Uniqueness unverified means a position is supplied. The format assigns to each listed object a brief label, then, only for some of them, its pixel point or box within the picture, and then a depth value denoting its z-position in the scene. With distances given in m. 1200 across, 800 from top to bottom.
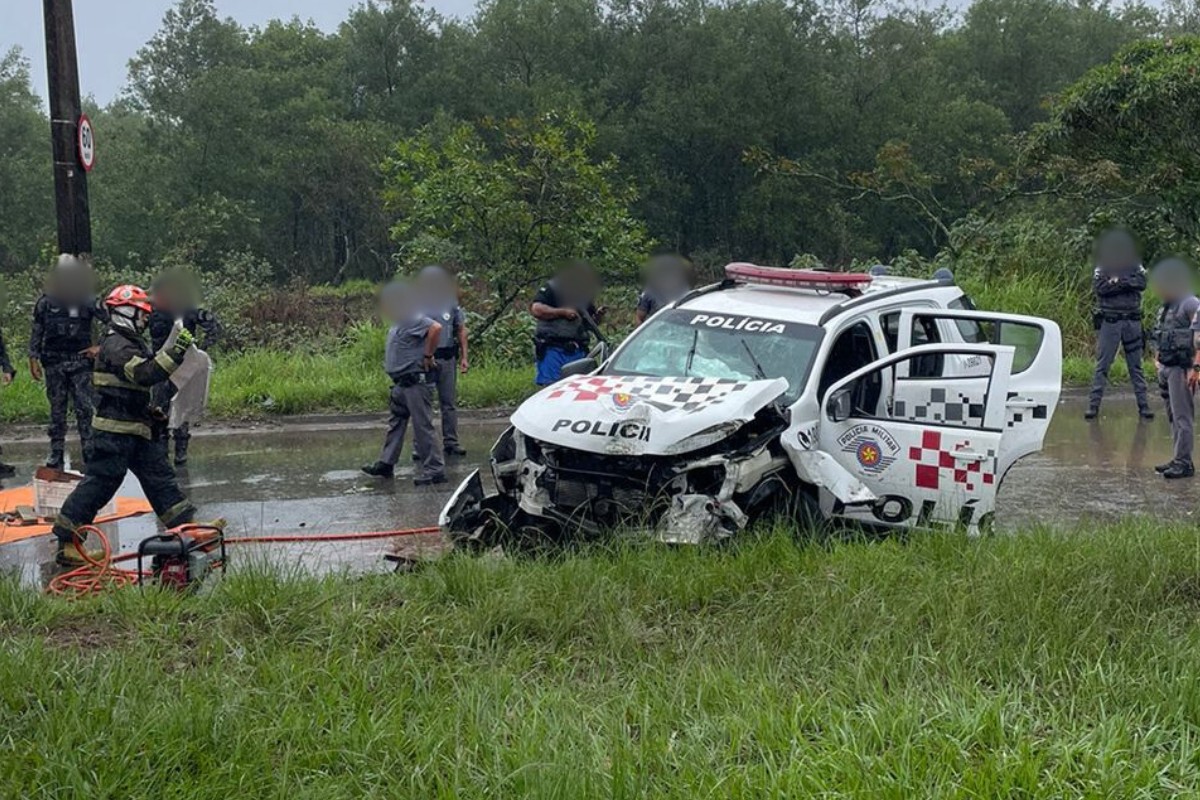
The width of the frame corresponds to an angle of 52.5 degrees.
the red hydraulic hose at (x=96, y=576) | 6.50
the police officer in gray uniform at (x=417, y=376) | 10.34
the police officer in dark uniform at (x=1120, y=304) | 13.08
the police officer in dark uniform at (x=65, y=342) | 10.67
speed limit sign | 10.97
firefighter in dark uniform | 7.41
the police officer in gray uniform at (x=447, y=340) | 11.05
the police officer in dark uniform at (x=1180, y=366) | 9.84
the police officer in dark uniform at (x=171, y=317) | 10.91
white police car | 6.95
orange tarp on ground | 8.17
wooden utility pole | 10.83
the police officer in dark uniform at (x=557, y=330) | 11.52
